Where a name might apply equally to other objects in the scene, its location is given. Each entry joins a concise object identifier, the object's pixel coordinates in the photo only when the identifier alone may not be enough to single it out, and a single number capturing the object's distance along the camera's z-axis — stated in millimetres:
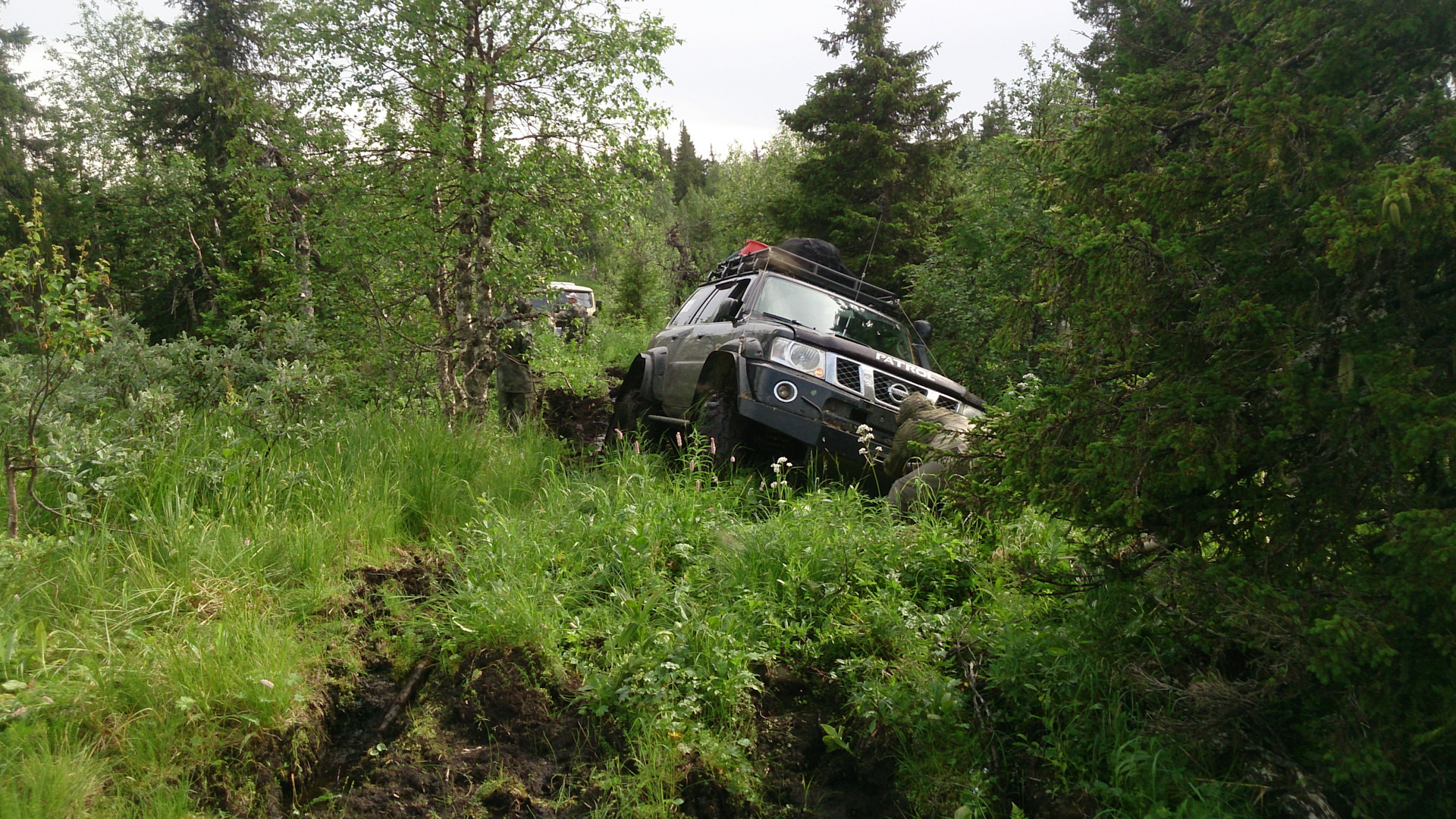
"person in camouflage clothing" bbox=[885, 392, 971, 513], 4441
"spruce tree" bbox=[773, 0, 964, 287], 16234
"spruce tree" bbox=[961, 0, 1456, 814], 1934
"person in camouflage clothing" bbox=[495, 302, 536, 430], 7254
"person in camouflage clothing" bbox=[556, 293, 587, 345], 15427
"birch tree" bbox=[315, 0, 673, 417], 6109
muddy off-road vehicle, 5328
